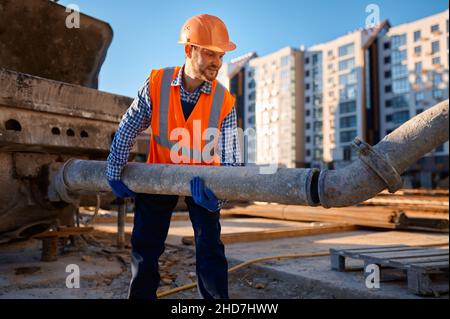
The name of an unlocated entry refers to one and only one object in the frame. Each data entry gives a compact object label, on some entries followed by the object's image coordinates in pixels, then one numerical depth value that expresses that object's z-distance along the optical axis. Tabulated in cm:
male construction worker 271
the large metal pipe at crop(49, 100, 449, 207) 195
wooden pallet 384
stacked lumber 862
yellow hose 395
